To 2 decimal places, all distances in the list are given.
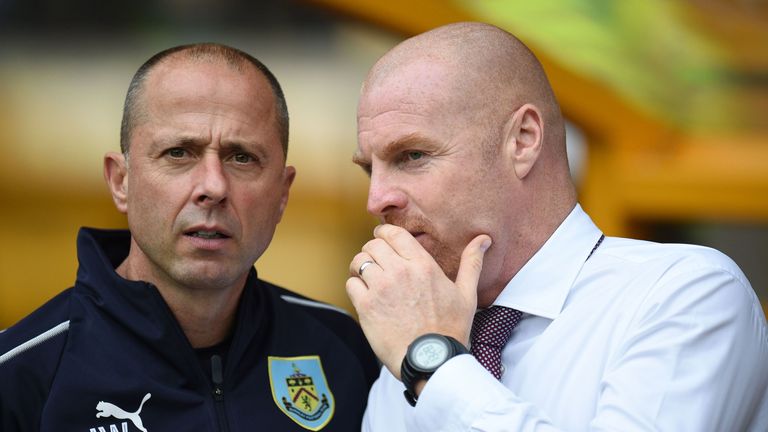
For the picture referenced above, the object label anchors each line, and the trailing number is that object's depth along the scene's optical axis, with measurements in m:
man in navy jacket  5.78
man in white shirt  4.66
